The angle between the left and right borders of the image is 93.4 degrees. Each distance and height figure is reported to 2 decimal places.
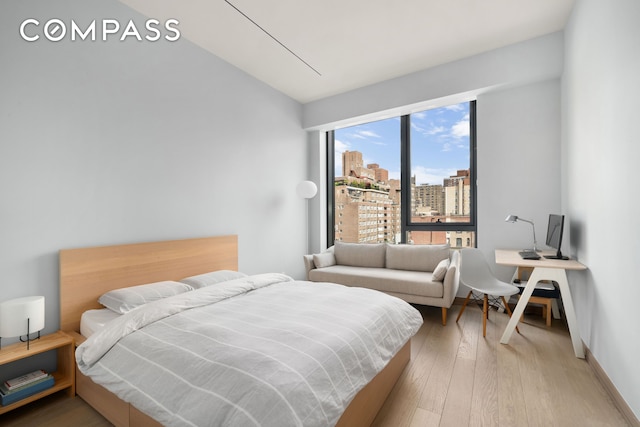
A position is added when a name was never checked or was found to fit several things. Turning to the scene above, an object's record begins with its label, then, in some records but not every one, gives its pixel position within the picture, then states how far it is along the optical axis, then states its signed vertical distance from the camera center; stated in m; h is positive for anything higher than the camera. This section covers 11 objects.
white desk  2.42 -0.59
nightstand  1.77 -0.92
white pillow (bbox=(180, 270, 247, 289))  2.70 -0.62
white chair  3.08 -0.67
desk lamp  3.22 -0.10
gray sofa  3.18 -0.75
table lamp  1.76 -0.63
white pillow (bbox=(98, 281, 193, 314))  2.18 -0.63
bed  1.59 -0.61
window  4.12 +0.49
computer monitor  2.76 -0.21
